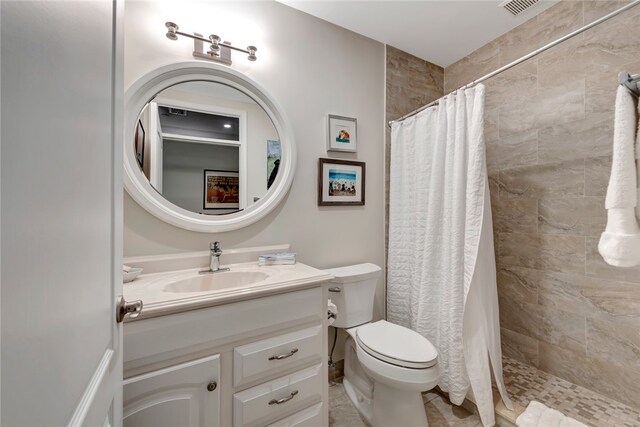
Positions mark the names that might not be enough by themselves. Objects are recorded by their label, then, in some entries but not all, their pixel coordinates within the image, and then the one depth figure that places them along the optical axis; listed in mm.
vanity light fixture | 1325
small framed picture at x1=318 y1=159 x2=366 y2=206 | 1777
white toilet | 1229
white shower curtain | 1357
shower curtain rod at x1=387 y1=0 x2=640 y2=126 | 970
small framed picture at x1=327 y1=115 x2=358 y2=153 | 1795
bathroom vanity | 872
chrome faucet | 1368
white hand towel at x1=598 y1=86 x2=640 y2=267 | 931
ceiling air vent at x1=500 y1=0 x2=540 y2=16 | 1646
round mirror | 1301
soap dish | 1126
